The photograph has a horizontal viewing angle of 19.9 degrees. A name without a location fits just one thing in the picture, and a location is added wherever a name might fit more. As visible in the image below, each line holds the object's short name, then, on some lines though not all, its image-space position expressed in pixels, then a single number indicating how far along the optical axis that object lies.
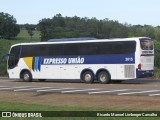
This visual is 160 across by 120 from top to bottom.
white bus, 29.59
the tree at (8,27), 114.80
